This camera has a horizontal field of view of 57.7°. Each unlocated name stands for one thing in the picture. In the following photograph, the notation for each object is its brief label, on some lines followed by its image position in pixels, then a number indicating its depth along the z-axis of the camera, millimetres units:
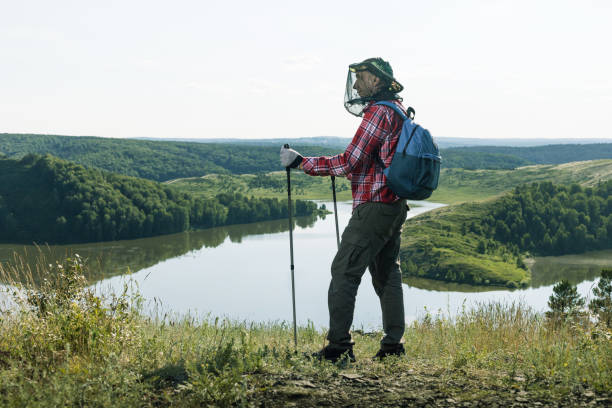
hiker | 3703
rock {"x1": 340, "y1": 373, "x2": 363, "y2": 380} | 3411
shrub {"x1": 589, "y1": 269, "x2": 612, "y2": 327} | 19641
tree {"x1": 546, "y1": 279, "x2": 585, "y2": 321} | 23777
